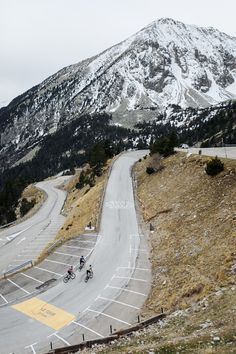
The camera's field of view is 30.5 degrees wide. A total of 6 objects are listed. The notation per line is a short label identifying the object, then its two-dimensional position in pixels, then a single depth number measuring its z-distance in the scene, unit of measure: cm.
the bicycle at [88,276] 3616
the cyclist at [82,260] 3881
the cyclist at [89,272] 3622
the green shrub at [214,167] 4635
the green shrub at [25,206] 10994
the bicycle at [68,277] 3657
